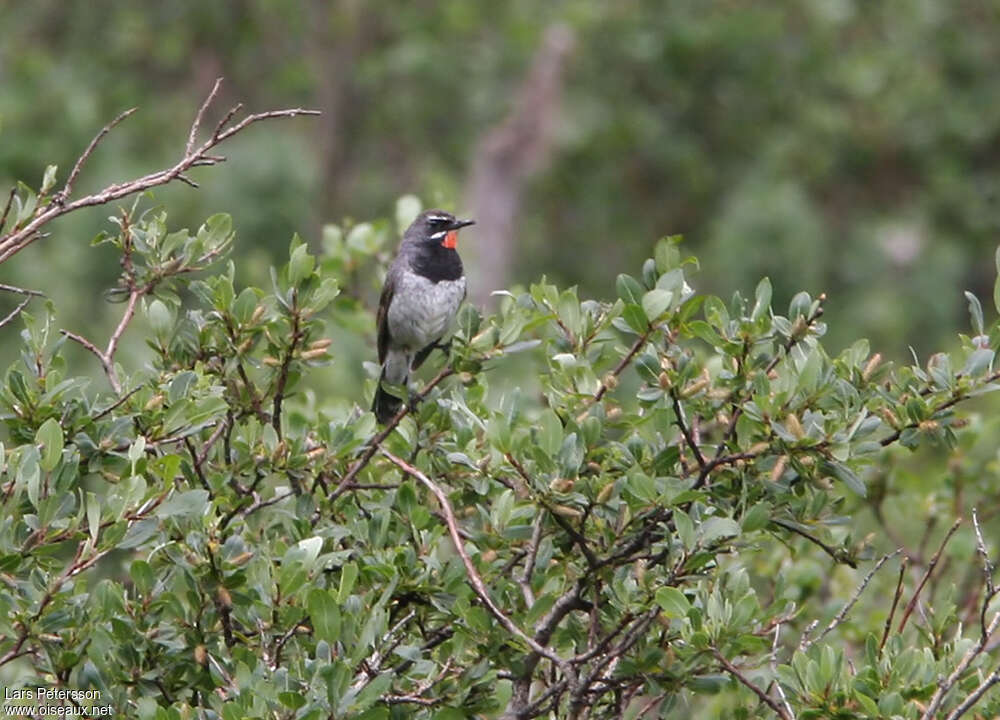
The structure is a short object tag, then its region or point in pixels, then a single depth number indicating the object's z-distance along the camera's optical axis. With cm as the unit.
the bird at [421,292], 1227
